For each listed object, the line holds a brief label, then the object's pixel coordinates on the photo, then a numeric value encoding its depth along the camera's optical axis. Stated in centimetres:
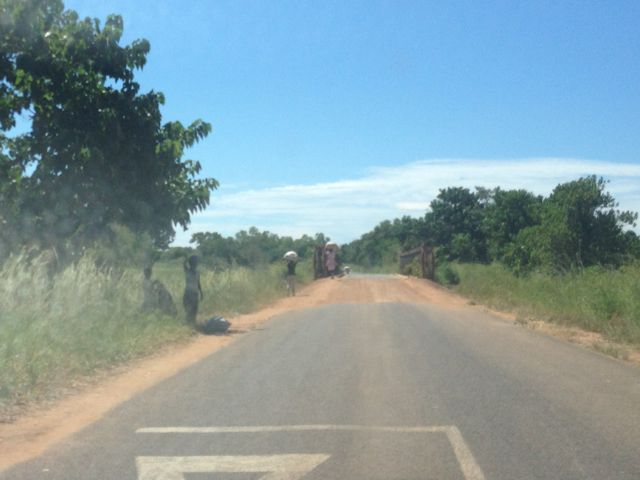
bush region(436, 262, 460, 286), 4372
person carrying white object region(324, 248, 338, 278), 4803
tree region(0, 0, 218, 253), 1734
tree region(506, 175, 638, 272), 3409
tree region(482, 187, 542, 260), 5553
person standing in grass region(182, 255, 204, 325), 1864
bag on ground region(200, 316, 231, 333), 1788
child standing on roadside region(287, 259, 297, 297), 3297
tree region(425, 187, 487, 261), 7523
